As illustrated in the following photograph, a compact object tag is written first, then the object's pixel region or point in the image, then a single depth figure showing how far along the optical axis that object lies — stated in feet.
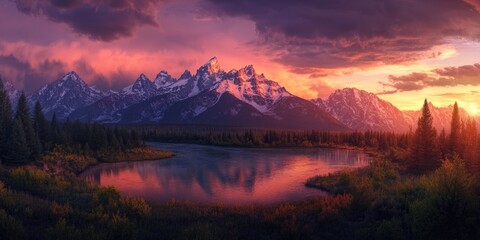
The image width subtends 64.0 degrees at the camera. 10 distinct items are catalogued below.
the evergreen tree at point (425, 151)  217.97
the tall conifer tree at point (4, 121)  188.13
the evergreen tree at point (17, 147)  184.75
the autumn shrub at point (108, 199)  87.69
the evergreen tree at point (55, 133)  266.36
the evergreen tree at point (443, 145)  263.08
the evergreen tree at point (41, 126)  254.49
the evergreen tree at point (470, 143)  166.58
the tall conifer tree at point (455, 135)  259.80
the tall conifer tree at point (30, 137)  201.99
